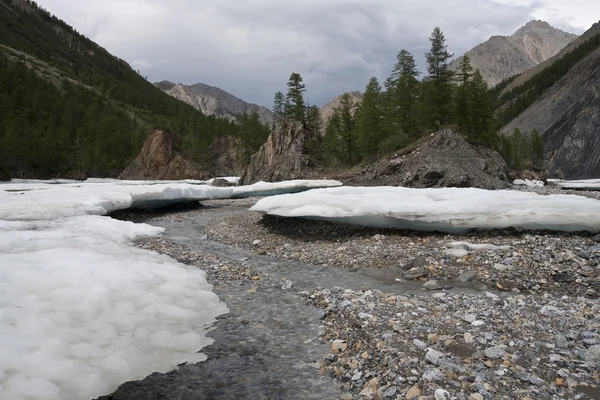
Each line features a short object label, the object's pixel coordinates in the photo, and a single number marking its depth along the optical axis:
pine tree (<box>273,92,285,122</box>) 71.00
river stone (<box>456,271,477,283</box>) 7.80
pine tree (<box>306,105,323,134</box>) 59.34
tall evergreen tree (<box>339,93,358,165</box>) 53.41
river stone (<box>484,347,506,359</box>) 4.41
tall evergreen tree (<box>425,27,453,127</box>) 38.38
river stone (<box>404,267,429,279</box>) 8.25
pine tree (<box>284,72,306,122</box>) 59.44
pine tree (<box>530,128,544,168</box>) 79.56
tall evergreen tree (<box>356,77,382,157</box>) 44.06
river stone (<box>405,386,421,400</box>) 3.78
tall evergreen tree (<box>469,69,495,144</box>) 43.52
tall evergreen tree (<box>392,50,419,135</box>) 41.91
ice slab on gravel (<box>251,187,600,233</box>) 10.45
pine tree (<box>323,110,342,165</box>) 52.57
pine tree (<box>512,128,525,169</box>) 79.24
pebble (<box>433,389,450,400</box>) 3.65
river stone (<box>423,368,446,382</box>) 3.99
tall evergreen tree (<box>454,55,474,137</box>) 41.06
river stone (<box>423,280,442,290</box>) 7.42
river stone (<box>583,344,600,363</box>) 4.28
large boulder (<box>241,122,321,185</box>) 45.97
